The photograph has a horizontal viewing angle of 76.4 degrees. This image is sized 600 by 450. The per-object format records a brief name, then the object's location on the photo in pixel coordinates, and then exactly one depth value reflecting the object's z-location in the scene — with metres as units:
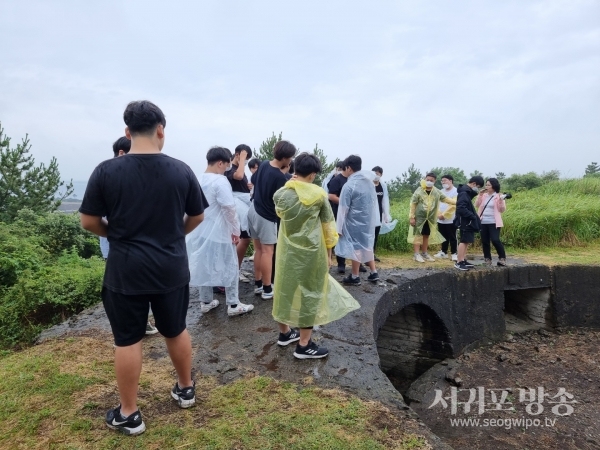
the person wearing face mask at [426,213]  7.19
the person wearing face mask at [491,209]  6.50
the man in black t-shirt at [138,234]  2.04
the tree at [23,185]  10.33
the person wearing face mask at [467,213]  6.45
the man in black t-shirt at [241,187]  4.70
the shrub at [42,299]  4.23
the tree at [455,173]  16.83
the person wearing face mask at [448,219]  7.41
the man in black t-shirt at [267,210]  3.99
